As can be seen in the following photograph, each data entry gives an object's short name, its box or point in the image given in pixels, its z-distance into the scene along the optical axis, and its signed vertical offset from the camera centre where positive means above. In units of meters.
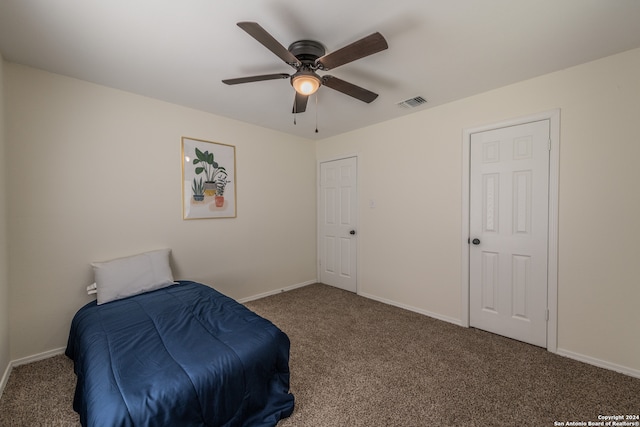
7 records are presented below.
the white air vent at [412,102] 2.78 +1.14
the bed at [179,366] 1.20 -0.85
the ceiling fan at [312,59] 1.44 +0.93
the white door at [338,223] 3.91 -0.25
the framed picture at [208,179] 3.00 +0.34
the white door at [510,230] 2.34 -0.23
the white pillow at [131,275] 2.28 -0.63
